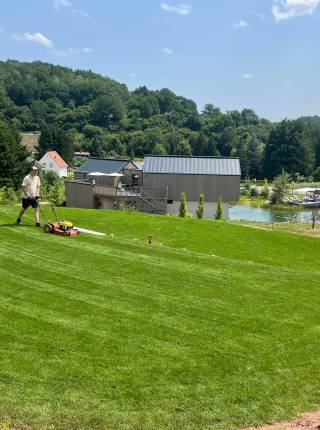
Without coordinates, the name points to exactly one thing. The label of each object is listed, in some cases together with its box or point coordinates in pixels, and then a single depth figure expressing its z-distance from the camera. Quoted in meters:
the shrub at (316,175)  108.35
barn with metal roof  42.56
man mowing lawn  14.41
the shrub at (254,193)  78.88
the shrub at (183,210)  35.12
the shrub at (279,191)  71.12
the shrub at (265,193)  77.32
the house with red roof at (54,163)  92.41
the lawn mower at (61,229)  13.94
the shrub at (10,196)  34.75
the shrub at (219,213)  36.60
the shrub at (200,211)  35.94
